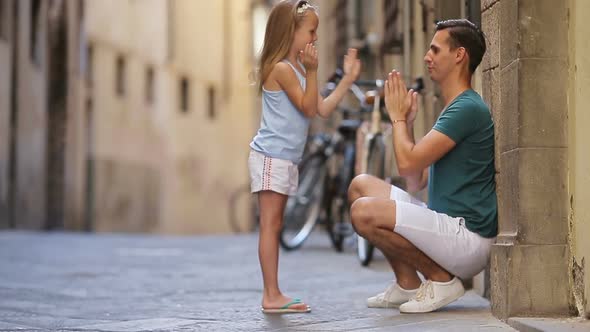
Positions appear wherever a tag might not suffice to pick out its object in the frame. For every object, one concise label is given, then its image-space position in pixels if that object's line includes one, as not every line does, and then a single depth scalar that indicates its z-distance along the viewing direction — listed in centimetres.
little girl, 924
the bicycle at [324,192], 1733
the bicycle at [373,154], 1434
